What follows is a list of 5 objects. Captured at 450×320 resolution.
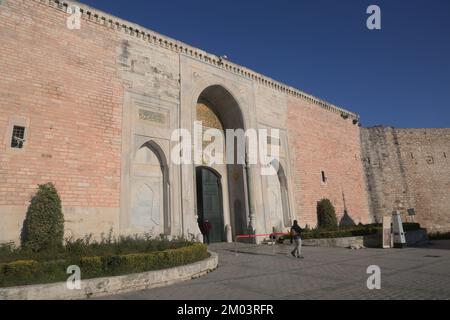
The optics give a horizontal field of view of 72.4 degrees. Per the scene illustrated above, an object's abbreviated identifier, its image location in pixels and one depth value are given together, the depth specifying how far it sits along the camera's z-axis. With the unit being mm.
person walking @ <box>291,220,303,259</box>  8945
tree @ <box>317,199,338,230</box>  16609
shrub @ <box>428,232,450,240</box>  20547
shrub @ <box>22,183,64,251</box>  7395
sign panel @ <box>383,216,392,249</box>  11274
